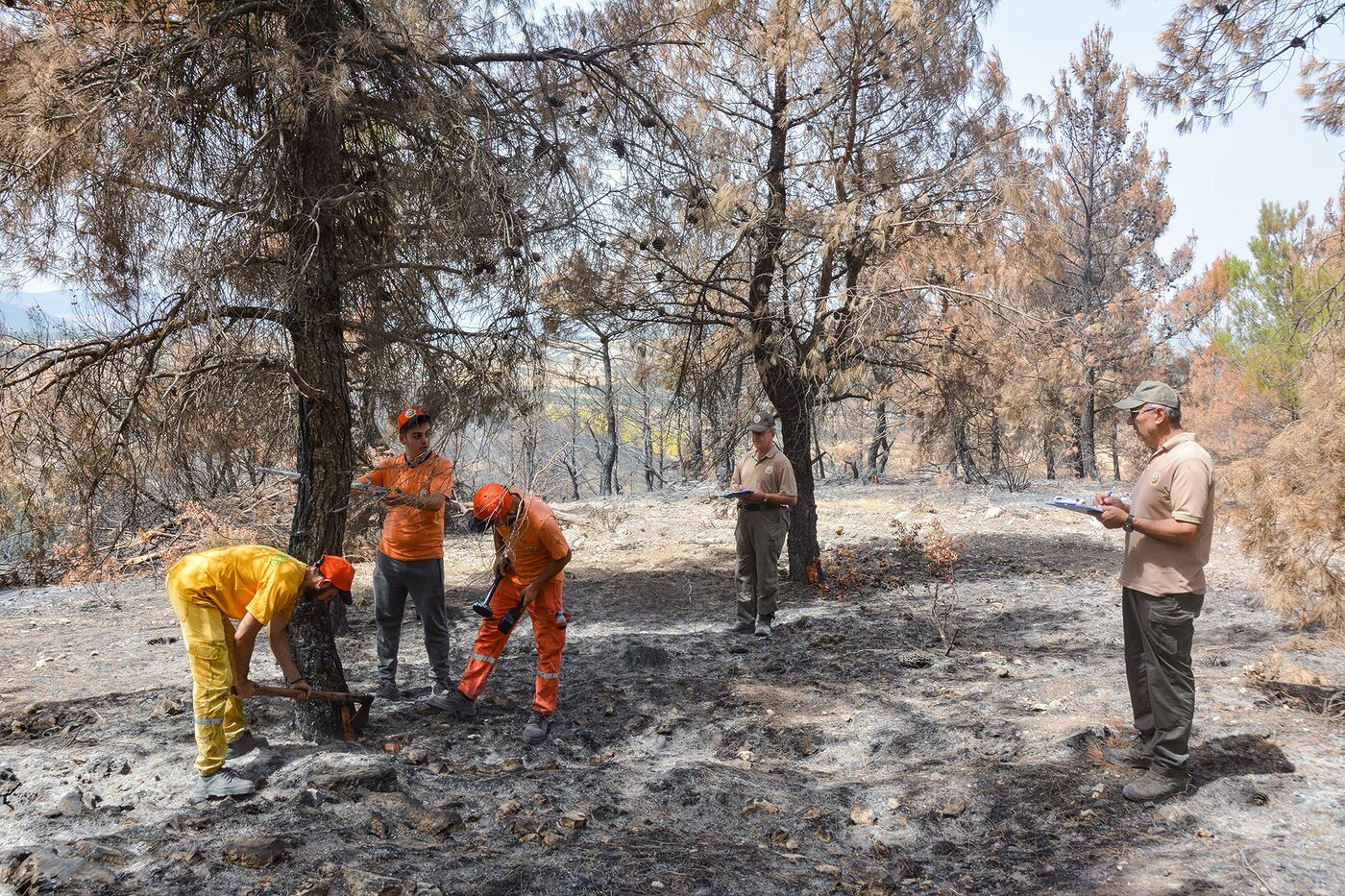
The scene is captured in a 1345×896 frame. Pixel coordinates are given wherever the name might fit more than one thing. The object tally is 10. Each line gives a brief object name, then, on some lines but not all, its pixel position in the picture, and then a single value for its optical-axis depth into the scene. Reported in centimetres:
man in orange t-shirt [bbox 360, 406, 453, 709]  509
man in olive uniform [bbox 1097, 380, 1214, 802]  364
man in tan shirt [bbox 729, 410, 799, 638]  709
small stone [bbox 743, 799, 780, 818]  397
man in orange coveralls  469
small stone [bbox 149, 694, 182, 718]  494
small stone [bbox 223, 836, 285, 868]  309
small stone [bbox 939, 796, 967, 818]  382
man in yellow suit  376
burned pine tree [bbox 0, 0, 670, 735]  377
